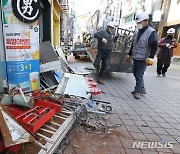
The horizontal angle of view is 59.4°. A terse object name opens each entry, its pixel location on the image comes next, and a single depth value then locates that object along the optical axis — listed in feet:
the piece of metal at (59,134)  5.74
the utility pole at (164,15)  55.48
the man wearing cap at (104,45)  16.85
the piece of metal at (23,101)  6.97
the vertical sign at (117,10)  93.09
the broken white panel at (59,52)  15.67
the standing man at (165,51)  22.50
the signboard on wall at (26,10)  8.89
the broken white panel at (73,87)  10.15
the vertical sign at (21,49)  9.08
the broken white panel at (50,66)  11.78
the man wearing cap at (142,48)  12.49
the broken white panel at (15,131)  4.57
